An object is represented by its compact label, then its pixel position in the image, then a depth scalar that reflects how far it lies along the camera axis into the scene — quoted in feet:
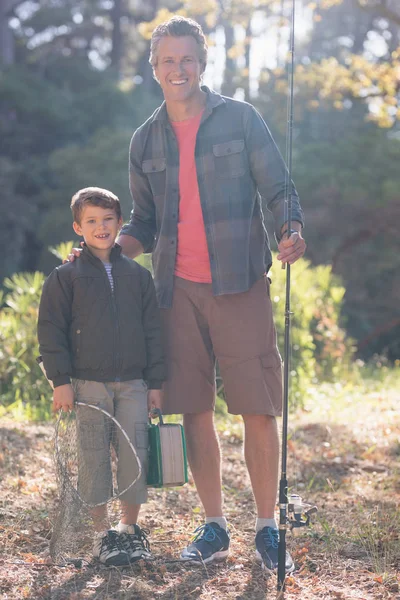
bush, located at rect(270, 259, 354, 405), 27.09
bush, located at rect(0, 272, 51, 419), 23.88
